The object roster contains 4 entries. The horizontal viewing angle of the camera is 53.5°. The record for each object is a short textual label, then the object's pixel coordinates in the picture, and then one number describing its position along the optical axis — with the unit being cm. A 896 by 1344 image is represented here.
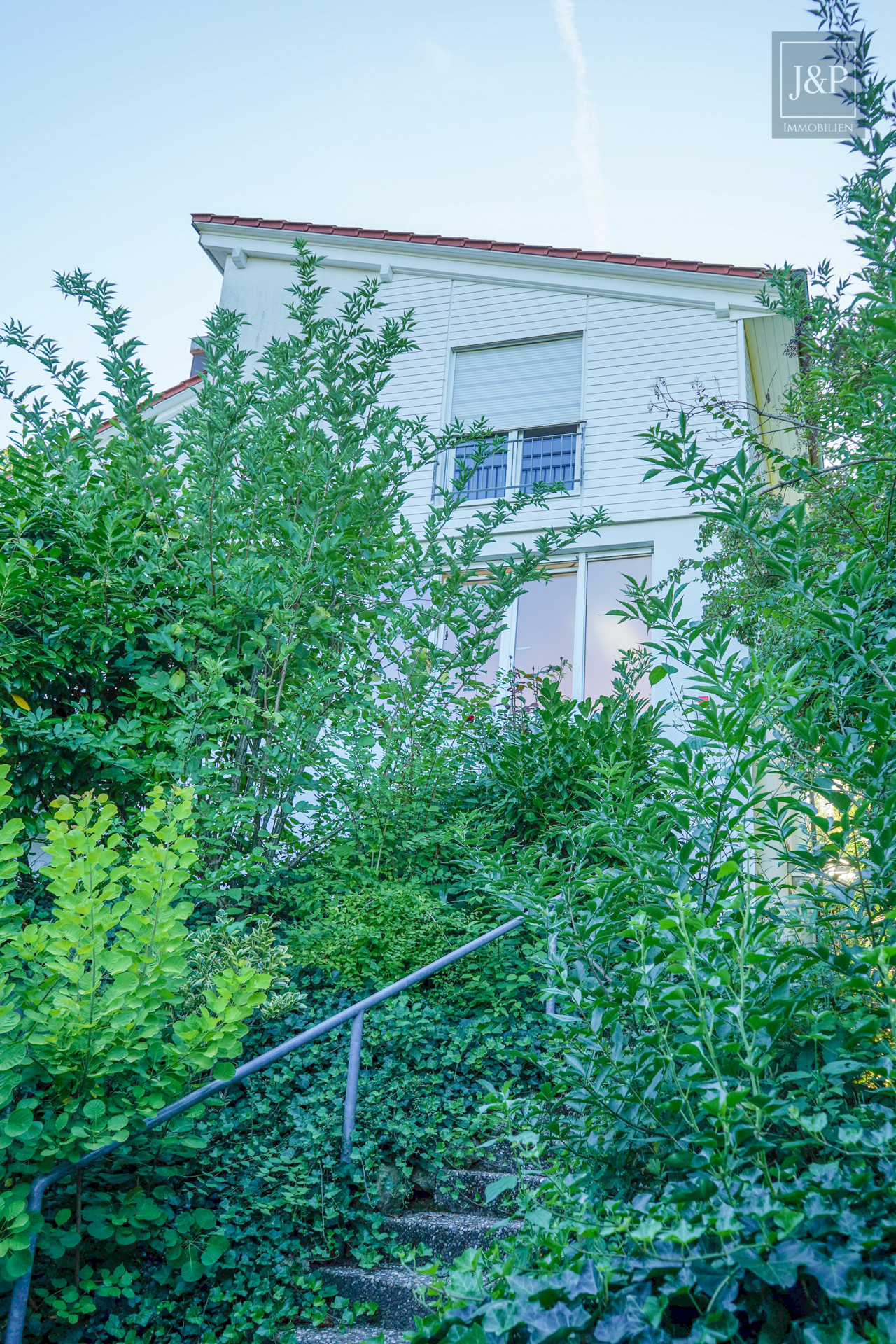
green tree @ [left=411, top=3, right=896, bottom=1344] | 143
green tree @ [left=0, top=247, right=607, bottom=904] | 459
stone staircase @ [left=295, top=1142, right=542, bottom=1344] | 310
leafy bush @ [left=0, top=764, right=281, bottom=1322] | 252
